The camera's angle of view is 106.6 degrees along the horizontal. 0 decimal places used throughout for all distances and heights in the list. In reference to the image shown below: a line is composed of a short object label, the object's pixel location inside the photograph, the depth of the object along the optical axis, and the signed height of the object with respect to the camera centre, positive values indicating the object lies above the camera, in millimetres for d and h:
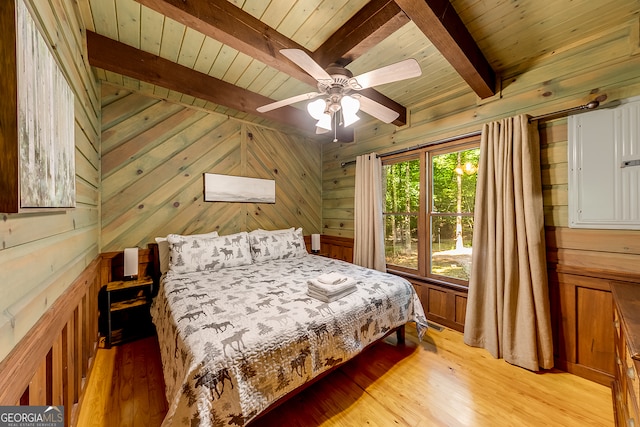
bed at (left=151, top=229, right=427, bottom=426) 1114 -680
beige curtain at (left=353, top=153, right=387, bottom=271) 3170 -30
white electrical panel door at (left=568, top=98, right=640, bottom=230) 1652 +322
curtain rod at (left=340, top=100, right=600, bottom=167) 1762 +785
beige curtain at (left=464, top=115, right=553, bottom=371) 1936 -367
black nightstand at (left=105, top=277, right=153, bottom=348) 2189 -936
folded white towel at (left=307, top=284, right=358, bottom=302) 1731 -614
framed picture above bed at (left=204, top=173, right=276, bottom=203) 3045 +338
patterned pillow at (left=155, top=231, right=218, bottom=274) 2500 -413
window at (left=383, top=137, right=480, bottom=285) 2615 +43
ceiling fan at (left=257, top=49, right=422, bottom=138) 1408 +861
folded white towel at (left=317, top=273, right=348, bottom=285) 1878 -527
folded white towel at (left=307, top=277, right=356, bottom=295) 1758 -558
